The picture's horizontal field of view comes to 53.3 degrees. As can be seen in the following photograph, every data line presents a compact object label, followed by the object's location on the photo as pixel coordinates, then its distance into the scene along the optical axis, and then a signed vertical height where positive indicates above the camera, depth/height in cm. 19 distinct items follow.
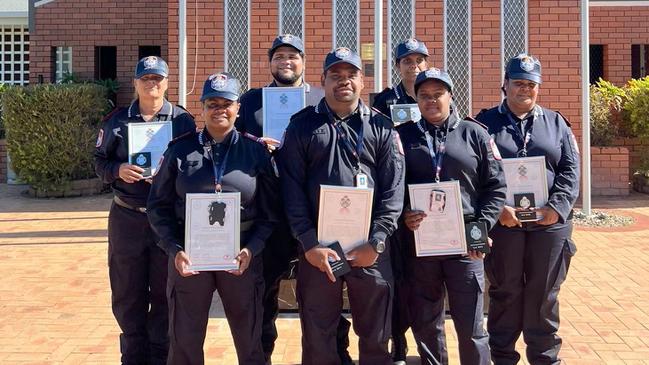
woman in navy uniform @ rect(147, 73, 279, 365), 348 -17
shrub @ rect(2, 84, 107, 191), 1170 +95
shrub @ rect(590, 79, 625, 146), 1177 +131
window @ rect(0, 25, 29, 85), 1541 +308
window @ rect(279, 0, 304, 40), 991 +258
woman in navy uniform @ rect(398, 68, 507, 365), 363 +5
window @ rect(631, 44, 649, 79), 1489 +290
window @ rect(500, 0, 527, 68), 990 +242
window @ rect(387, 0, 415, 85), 984 +248
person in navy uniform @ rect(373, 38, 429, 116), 452 +80
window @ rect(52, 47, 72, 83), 1414 +268
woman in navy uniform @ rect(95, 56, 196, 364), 404 -33
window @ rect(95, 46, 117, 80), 1424 +270
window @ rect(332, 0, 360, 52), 992 +247
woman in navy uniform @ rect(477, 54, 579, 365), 390 -30
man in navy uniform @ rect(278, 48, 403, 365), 348 -3
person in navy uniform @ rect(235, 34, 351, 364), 420 +50
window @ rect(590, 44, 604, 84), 1460 +281
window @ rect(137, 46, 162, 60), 1400 +291
